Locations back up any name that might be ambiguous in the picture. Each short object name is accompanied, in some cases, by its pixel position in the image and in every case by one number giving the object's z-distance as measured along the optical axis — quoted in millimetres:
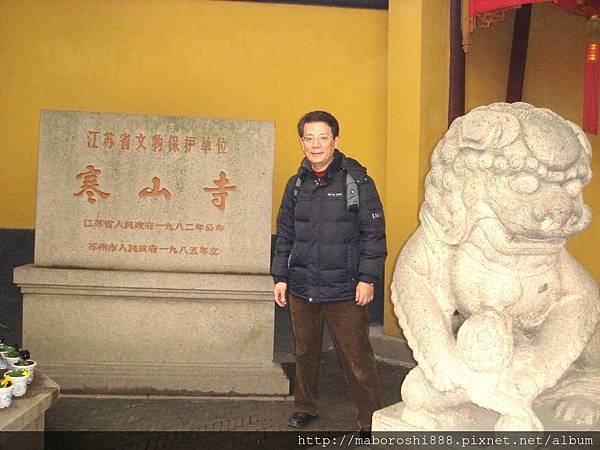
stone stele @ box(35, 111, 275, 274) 4074
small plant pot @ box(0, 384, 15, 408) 2586
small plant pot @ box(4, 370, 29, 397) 2729
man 3031
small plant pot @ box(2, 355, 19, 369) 2953
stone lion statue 1719
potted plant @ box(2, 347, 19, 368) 2963
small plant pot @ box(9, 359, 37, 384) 2895
